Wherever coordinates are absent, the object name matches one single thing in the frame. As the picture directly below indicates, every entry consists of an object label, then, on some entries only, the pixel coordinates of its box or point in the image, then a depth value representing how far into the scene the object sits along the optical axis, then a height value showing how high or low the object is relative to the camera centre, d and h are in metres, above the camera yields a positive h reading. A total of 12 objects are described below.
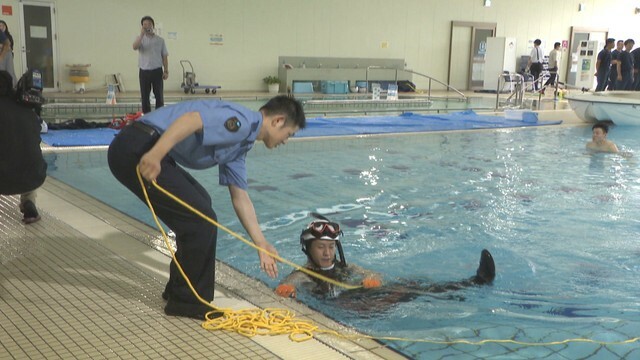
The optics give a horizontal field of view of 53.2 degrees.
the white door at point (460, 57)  25.78 +0.70
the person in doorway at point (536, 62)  22.34 +0.50
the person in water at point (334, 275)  4.14 -1.36
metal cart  19.29 -0.53
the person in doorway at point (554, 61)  22.59 +0.56
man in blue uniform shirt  2.93 -0.45
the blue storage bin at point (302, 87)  21.54 -0.57
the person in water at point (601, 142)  10.30 -1.04
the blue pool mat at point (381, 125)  10.29 -1.06
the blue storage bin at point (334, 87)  21.70 -0.54
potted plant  21.59 -0.46
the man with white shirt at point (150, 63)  11.15 +0.06
